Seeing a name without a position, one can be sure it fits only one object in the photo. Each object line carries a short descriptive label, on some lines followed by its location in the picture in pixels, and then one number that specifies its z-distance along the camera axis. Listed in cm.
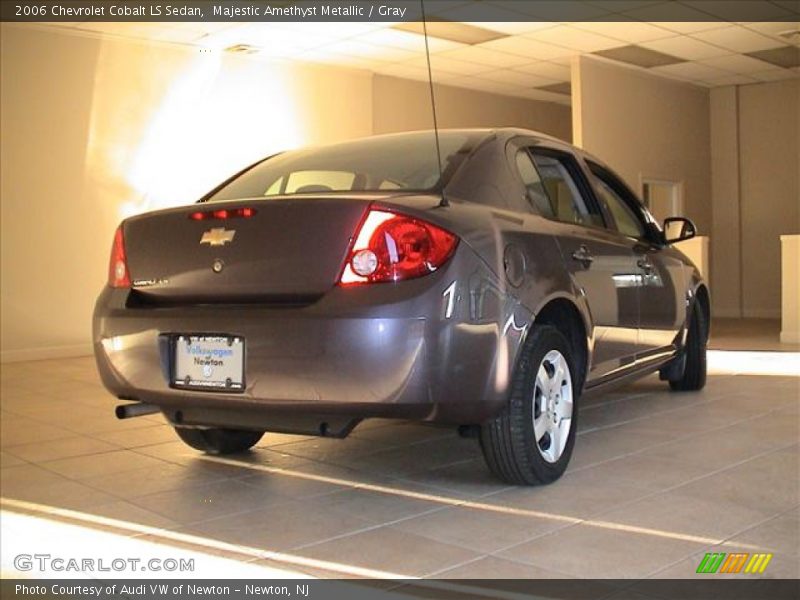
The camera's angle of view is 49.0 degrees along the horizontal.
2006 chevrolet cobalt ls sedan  248
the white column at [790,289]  901
